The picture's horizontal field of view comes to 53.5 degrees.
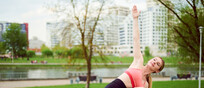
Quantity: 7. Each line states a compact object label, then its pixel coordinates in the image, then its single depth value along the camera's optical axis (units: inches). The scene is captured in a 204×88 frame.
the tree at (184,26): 445.7
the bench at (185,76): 951.3
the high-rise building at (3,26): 1518.2
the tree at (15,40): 1254.9
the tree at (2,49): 1167.7
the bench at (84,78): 860.2
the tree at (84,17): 518.6
